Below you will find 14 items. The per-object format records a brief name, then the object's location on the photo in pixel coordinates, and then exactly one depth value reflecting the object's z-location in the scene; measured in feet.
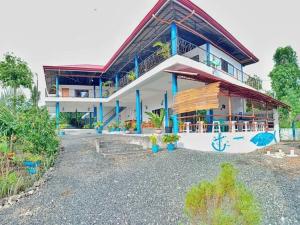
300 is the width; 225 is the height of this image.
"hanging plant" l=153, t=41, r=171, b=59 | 36.65
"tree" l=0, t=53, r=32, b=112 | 54.08
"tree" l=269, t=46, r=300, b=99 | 83.25
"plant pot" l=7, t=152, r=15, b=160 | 21.58
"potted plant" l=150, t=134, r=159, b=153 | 29.25
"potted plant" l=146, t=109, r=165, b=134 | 34.35
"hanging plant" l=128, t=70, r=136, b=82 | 50.52
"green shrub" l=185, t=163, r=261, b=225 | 6.03
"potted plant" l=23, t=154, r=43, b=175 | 20.71
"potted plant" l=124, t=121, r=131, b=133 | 60.23
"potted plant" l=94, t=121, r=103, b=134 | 66.59
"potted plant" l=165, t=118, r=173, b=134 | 37.49
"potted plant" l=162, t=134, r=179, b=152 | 29.21
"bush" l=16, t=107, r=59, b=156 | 23.91
